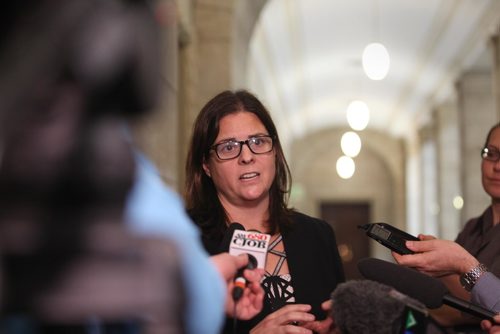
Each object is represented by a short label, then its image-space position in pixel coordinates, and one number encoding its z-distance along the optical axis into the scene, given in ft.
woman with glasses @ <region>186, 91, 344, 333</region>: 8.30
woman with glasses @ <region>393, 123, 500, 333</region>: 7.72
